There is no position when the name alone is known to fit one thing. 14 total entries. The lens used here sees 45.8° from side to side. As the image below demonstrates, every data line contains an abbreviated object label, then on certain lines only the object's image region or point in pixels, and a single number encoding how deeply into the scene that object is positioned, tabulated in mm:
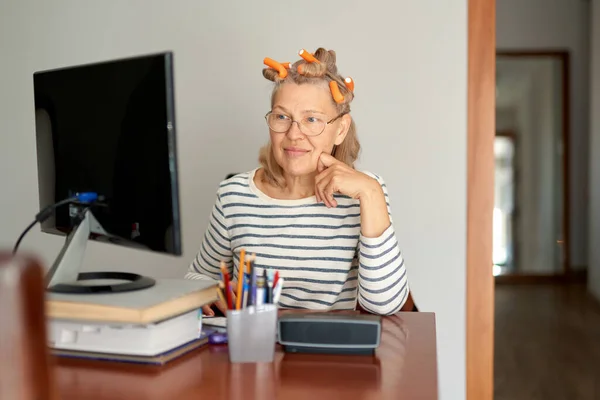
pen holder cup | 1070
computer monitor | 1035
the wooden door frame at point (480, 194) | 2268
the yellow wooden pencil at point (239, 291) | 1090
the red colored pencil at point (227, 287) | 1114
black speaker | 1109
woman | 1562
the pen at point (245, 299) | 1096
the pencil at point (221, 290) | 1117
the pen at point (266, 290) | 1106
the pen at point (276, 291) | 1115
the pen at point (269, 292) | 1106
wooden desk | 939
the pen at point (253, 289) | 1085
